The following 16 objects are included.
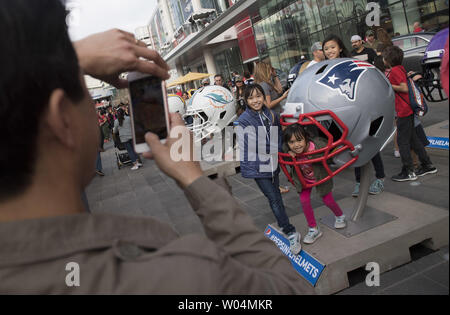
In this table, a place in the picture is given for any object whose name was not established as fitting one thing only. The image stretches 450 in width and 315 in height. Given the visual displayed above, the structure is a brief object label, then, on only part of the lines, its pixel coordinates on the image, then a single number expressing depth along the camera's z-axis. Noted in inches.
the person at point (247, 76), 365.1
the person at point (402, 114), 124.0
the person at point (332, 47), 136.6
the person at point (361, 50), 187.0
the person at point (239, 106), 242.5
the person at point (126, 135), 352.2
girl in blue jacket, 130.8
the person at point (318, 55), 175.9
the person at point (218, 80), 385.5
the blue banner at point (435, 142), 148.4
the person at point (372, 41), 215.7
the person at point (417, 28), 391.0
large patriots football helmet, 84.4
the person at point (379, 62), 177.9
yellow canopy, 730.8
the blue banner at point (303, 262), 103.0
